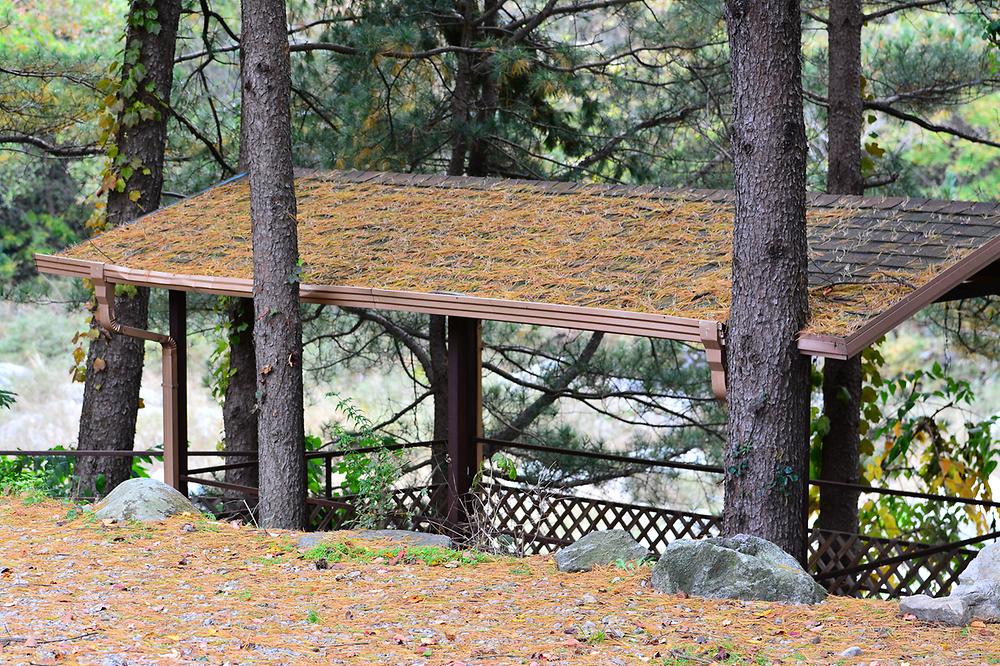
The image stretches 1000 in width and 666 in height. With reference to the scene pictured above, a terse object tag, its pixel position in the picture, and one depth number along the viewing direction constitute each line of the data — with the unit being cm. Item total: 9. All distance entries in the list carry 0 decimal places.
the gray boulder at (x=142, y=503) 1500
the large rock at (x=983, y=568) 1066
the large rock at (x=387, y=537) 1375
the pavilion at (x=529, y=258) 1330
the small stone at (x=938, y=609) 1037
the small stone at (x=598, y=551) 1262
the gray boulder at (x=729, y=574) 1120
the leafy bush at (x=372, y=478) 1631
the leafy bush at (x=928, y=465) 2030
